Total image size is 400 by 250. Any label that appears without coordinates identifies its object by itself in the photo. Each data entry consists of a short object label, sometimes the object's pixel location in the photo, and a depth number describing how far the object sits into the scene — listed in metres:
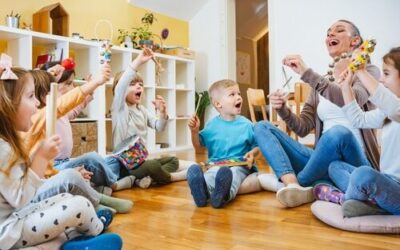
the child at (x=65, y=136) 1.26
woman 1.54
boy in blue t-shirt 1.91
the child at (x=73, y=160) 1.65
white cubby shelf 3.15
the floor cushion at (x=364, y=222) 1.21
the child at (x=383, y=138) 1.20
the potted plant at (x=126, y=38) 4.02
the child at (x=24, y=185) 0.90
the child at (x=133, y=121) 2.05
